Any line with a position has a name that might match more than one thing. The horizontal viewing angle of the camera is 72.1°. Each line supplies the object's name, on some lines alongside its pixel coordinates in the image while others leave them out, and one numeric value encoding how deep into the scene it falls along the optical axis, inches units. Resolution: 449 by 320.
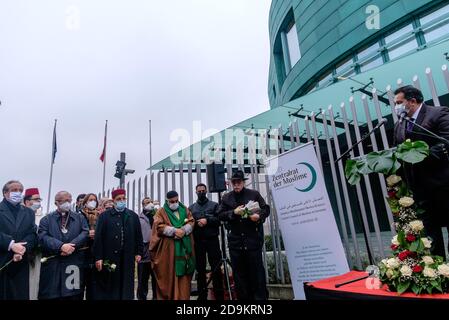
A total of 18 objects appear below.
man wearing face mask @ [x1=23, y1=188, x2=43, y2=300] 154.9
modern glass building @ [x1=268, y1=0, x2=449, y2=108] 501.4
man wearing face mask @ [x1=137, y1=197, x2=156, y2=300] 205.0
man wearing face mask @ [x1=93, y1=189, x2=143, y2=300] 159.5
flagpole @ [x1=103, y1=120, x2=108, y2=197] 508.6
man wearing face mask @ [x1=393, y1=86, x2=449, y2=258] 93.0
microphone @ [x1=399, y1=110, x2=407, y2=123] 96.2
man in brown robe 172.2
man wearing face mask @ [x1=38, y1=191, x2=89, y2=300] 141.0
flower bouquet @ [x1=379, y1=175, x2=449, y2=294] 74.9
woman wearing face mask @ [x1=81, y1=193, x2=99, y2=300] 160.6
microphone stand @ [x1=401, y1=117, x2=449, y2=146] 85.6
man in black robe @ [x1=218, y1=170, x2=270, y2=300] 155.5
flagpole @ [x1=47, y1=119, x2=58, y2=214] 482.9
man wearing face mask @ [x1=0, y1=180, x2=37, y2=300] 132.2
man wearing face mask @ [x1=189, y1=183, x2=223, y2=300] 181.2
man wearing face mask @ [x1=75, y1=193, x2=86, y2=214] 203.6
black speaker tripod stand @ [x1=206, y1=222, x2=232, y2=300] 173.6
